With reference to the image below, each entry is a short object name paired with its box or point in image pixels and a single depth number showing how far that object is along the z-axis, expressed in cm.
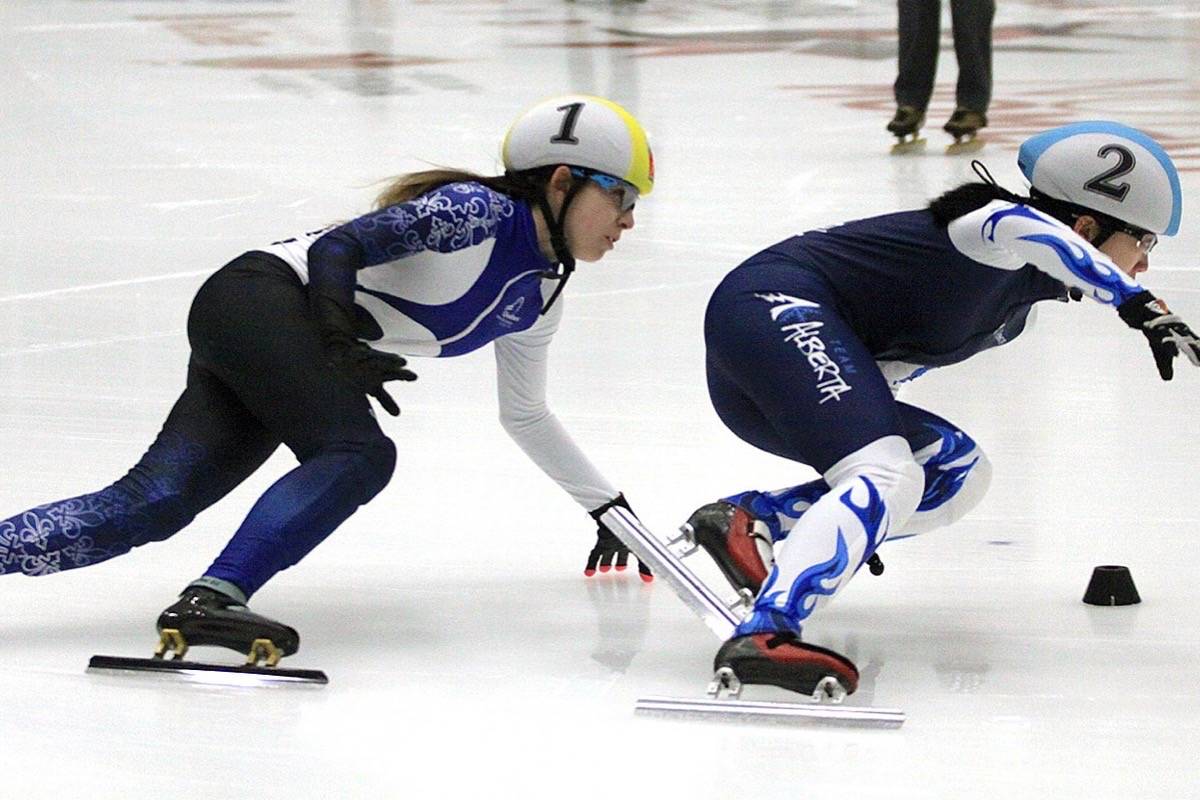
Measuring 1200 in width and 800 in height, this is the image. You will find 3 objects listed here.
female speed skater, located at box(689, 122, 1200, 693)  637
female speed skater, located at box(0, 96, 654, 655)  663
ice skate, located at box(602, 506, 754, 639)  702
